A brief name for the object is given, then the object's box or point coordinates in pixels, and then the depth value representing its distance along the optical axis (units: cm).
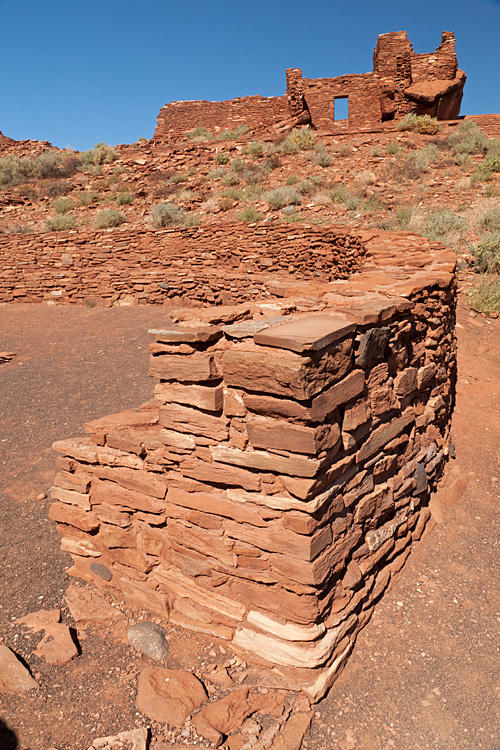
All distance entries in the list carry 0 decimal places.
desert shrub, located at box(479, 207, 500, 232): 977
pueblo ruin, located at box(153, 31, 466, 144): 1792
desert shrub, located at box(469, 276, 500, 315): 767
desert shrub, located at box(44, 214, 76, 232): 1523
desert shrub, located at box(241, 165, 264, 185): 1598
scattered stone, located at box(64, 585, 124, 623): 323
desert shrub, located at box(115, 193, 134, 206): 1638
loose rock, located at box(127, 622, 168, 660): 297
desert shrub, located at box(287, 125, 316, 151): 1702
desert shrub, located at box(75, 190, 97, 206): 1712
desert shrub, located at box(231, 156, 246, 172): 1683
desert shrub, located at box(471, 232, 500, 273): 848
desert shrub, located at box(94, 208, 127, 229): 1486
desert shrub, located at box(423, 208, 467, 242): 975
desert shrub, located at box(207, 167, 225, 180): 1679
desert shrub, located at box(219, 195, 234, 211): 1442
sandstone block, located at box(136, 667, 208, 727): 256
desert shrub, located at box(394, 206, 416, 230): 1087
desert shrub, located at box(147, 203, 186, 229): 1403
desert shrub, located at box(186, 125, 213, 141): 2098
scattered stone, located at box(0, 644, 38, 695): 271
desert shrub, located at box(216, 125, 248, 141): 2047
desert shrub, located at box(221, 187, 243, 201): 1479
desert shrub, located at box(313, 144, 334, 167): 1563
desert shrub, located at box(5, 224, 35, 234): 1552
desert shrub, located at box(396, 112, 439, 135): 1665
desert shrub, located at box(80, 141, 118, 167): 1983
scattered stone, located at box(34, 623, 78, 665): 292
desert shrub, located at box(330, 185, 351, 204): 1328
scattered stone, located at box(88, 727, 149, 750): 239
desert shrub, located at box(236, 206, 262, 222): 1266
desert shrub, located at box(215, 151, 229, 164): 1759
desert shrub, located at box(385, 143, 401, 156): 1545
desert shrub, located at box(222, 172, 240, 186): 1620
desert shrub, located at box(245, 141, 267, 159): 1734
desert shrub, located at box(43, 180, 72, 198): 1810
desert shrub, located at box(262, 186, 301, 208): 1337
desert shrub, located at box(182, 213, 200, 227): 1345
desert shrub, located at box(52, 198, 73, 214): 1691
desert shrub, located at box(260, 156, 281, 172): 1620
